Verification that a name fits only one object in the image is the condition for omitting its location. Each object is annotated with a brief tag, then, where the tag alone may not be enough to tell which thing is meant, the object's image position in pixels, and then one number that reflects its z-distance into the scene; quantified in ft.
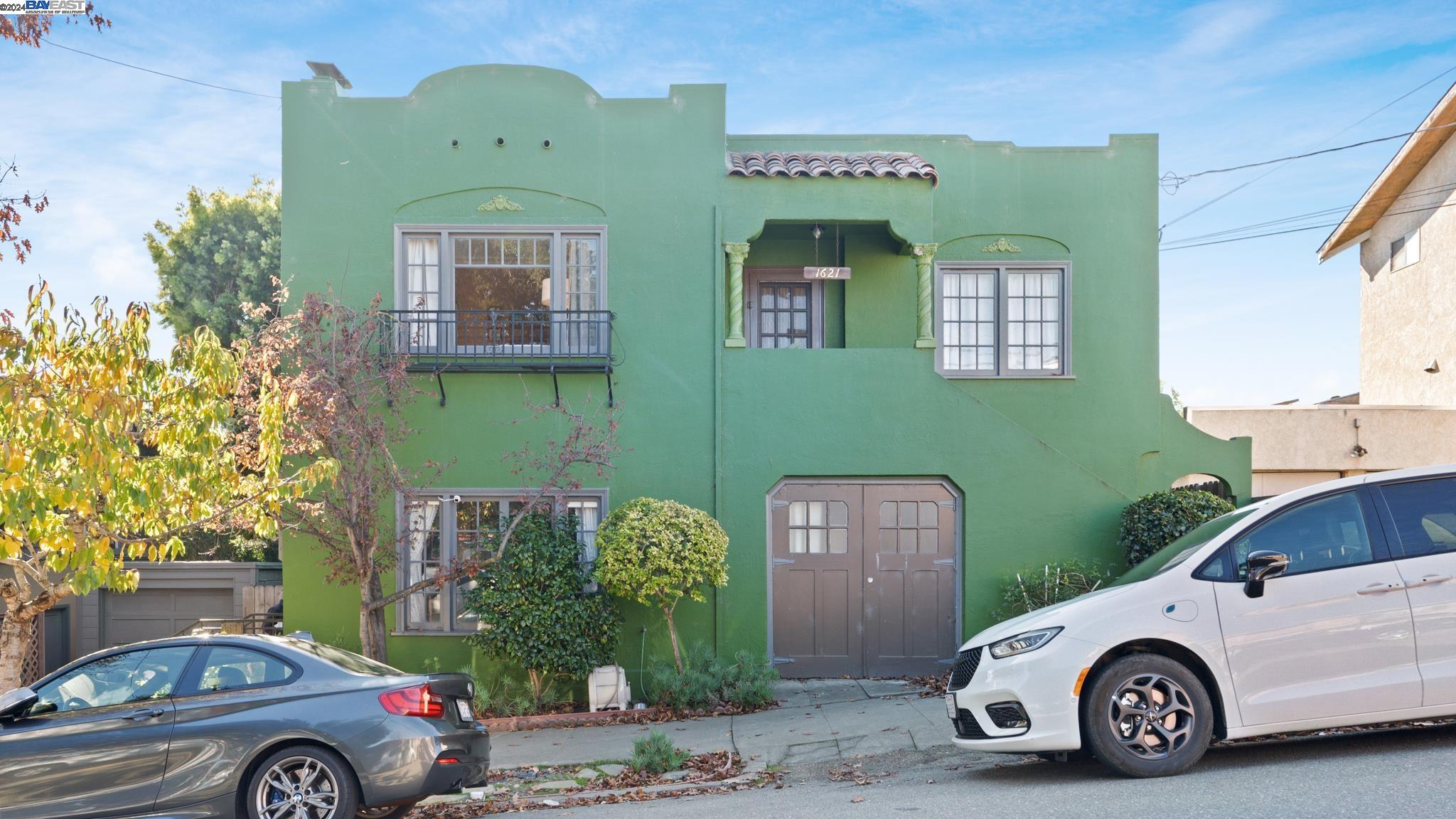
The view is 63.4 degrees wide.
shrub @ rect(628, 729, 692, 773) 30.45
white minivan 22.85
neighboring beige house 59.41
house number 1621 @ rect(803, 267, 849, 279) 45.57
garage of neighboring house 51.44
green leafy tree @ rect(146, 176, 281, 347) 82.89
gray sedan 23.75
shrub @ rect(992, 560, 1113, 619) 42.93
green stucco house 43.52
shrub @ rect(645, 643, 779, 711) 39.24
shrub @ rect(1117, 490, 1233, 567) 41.57
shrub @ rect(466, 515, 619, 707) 39.01
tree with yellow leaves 25.46
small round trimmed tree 38.99
